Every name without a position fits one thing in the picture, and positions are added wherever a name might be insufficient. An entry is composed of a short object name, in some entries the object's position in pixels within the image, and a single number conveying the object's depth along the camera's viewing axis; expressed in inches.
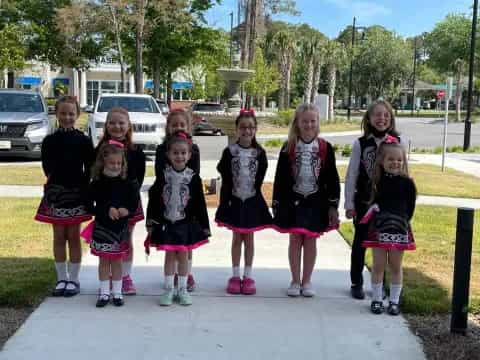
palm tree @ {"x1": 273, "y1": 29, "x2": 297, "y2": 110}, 1833.2
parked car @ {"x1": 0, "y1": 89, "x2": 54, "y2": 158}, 539.8
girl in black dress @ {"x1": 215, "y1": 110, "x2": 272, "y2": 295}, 193.6
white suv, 556.4
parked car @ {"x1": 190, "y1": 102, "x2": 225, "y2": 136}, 1010.7
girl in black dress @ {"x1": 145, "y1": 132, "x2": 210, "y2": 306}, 179.9
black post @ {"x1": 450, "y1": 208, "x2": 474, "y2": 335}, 157.9
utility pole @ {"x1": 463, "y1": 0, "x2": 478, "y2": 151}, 768.8
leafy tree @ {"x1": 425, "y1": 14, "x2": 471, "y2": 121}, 2221.1
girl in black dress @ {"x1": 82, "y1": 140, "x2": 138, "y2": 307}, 177.3
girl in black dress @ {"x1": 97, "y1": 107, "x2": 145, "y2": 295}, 189.3
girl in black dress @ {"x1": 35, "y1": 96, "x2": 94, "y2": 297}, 187.3
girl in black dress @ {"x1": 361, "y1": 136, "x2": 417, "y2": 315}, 175.2
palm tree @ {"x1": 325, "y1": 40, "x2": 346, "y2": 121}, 1765.5
